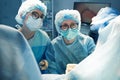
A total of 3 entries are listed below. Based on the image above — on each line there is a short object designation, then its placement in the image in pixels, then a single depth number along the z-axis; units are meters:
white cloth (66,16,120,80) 0.68
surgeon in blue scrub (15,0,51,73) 1.80
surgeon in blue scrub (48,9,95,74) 1.86
